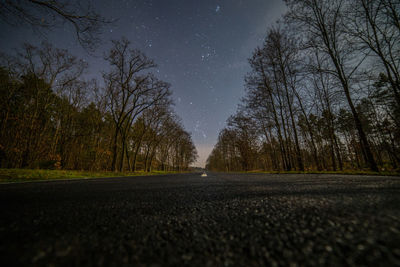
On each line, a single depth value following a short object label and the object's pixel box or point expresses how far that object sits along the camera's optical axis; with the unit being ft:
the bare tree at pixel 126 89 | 51.29
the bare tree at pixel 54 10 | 15.07
